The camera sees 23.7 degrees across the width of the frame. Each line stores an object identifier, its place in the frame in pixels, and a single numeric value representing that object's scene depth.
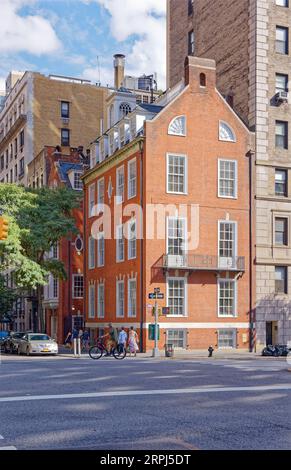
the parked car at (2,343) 46.97
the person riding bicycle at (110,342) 36.44
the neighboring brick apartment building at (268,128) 45.59
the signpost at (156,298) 37.59
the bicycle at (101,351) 35.00
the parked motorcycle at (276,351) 39.09
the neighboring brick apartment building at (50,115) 80.25
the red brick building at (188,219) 42.78
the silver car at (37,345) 40.03
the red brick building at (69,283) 57.62
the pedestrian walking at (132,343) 37.66
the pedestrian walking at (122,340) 35.22
